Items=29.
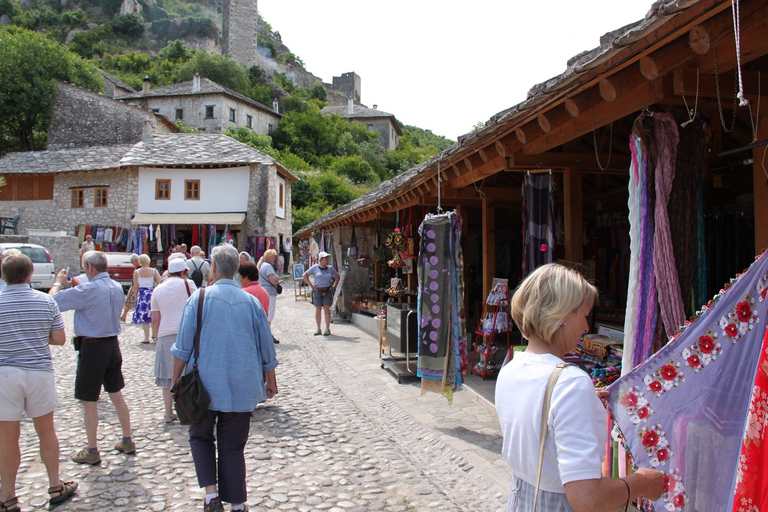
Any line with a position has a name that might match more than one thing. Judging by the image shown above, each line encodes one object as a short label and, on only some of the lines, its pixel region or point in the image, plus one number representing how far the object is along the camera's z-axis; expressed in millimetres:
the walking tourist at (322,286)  10351
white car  15008
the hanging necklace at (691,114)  2884
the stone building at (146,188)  23469
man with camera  3984
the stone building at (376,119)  55844
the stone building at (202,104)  40688
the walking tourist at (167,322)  5066
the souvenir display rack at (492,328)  6543
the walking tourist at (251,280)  5617
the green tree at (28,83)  29672
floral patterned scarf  2100
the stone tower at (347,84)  77188
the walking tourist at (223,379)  3160
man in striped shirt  3197
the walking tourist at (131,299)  10305
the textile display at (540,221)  5355
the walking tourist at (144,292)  9328
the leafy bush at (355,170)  42000
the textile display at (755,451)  1902
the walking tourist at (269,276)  8336
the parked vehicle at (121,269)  16531
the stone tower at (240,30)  63906
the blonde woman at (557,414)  1357
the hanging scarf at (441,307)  5578
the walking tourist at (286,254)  26428
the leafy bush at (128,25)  60500
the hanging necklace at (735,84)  2768
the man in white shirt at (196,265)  9383
